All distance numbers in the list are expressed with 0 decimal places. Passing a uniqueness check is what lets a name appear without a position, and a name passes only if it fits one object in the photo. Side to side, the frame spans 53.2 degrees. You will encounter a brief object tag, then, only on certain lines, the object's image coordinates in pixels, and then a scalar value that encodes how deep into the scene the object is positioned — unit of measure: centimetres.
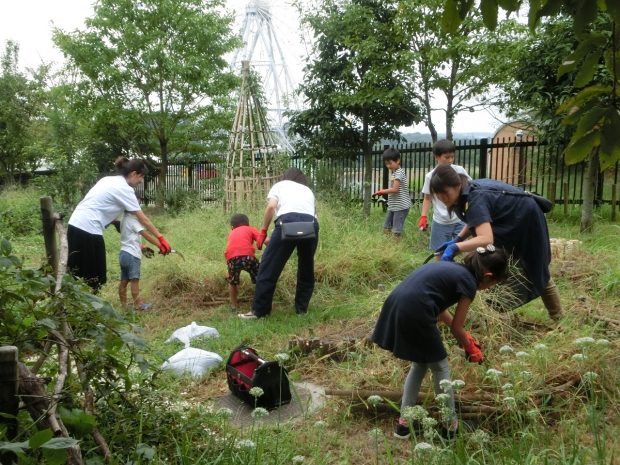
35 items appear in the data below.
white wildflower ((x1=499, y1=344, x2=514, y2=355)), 285
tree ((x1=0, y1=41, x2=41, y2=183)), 2211
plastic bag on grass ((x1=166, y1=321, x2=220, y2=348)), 520
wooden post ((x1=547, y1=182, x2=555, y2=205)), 1090
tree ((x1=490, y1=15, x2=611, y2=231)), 915
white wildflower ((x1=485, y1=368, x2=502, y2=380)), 253
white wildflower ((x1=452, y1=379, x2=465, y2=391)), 242
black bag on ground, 373
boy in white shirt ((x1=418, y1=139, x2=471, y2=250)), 581
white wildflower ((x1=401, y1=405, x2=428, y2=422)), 216
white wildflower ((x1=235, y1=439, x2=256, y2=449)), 238
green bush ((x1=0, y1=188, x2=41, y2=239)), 1335
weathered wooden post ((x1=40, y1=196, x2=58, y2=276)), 291
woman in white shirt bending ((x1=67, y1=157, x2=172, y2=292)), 572
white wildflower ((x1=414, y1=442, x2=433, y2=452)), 192
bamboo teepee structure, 1216
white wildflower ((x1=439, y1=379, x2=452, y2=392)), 237
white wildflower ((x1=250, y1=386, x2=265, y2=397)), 248
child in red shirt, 630
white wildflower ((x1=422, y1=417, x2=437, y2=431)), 209
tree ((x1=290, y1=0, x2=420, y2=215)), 1191
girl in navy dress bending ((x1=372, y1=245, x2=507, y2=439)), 315
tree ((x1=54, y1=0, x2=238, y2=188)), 1667
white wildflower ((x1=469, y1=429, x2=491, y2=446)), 212
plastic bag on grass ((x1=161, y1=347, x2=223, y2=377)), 433
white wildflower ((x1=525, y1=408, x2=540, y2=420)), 213
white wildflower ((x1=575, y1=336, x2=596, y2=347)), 248
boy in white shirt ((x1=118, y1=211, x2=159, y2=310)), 628
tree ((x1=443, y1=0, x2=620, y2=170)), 187
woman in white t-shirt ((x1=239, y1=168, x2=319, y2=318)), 587
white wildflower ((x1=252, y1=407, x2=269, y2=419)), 235
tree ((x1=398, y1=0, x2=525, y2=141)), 1048
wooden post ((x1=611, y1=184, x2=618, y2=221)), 990
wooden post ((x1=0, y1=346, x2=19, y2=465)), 202
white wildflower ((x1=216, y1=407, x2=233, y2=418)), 262
